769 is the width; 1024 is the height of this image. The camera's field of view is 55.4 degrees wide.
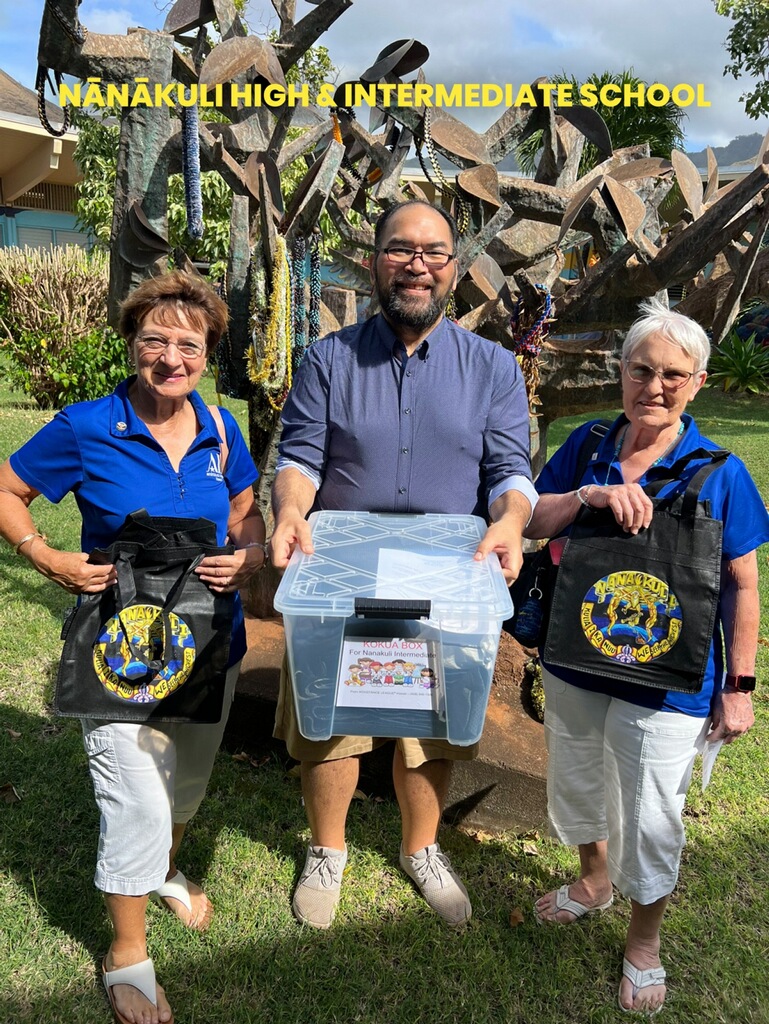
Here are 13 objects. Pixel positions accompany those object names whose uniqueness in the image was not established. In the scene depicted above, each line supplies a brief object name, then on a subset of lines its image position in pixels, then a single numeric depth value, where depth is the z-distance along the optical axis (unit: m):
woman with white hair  1.86
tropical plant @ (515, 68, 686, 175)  14.14
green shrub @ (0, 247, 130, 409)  10.52
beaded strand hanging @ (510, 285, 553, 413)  3.12
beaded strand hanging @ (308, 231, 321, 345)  3.27
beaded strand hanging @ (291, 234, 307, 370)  3.13
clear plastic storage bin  1.60
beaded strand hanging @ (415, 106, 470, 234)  3.20
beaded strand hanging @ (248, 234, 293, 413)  2.99
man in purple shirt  2.05
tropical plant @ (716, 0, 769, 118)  13.52
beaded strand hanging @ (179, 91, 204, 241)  2.72
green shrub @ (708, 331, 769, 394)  15.09
